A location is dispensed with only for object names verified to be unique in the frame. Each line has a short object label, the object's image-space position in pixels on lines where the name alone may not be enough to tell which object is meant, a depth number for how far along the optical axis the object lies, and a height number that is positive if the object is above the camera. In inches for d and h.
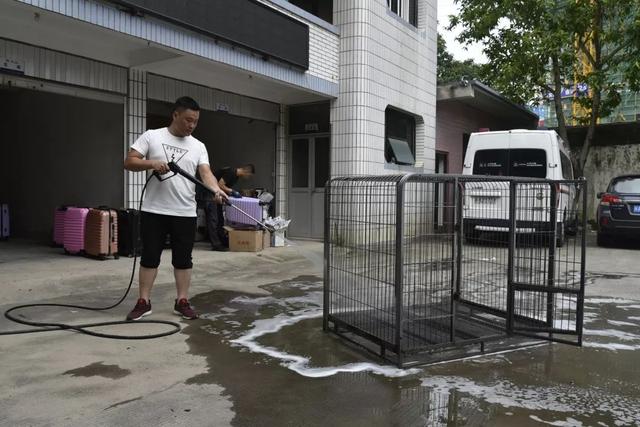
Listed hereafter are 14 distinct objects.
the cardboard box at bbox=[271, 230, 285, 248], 404.7 -36.0
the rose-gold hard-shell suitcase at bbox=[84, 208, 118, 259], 303.7 -23.0
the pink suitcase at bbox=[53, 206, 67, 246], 343.3 -21.9
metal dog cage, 152.2 -19.6
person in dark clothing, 347.3 -16.4
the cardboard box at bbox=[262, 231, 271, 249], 383.9 -32.7
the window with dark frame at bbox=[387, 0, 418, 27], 482.5 +172.1
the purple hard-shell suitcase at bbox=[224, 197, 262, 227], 354.6 -12.7
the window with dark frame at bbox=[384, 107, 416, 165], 474.0 +54.7
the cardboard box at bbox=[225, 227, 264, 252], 369.7 -31.7
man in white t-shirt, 184.4 -2.9
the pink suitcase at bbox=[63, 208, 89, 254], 317.4 -21.9
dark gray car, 438.9 -8.5
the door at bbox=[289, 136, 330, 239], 450.6 +10.3
